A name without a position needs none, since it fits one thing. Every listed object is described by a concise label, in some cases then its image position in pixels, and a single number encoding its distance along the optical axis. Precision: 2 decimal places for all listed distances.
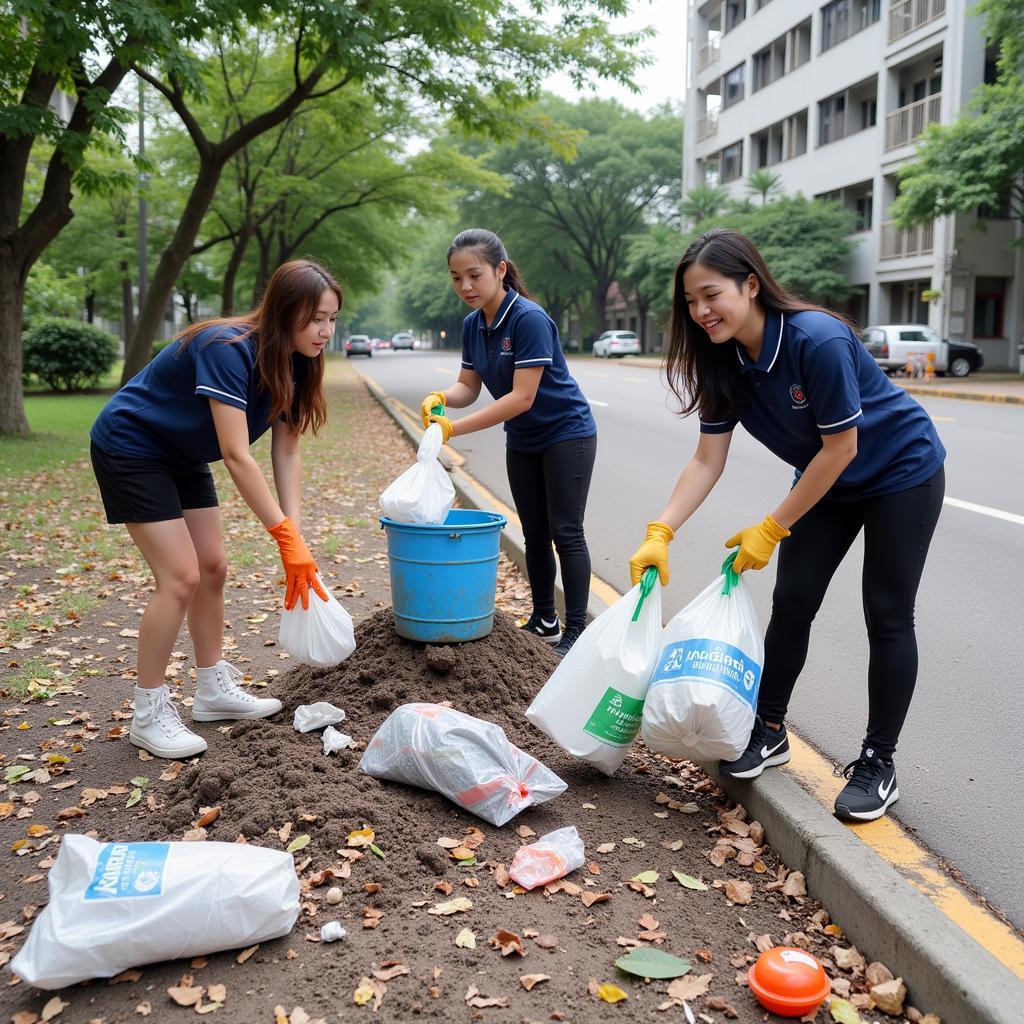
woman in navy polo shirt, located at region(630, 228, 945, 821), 2.88
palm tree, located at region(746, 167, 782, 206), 37.81
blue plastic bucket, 3.95
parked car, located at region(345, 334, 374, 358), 61.88
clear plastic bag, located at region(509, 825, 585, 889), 2.75
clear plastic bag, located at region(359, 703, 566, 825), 3.03
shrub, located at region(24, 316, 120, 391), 21.05
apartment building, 29.62
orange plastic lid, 2.24
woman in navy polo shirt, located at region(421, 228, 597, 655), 4.18
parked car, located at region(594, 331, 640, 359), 46.34
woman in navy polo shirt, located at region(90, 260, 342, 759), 3.33
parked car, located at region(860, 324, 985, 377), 26.80
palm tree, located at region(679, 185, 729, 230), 40.88
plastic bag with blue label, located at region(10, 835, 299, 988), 2.27
